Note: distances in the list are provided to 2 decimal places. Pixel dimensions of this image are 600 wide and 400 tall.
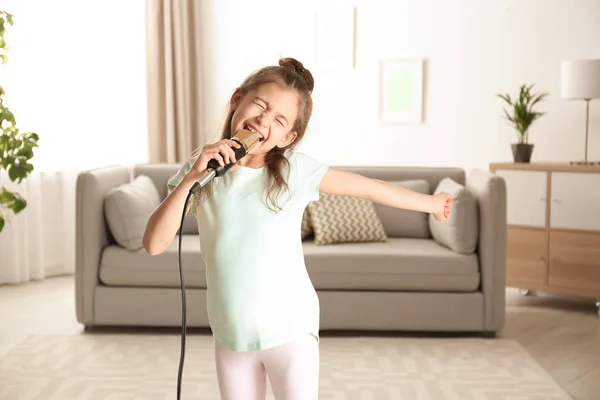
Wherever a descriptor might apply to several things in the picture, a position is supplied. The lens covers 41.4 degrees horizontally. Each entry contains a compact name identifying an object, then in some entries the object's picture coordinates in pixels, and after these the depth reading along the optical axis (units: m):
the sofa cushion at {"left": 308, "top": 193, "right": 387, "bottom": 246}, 3.96
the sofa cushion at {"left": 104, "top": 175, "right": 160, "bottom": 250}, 3.77
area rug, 2.98
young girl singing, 1.35
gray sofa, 3.72
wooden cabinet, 4.41
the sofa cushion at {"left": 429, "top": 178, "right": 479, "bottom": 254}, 3.74
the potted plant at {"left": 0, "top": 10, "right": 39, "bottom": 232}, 3.67
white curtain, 4.96
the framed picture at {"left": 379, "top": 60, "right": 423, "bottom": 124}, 5.50
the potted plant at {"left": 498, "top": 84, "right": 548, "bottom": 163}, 4.76
